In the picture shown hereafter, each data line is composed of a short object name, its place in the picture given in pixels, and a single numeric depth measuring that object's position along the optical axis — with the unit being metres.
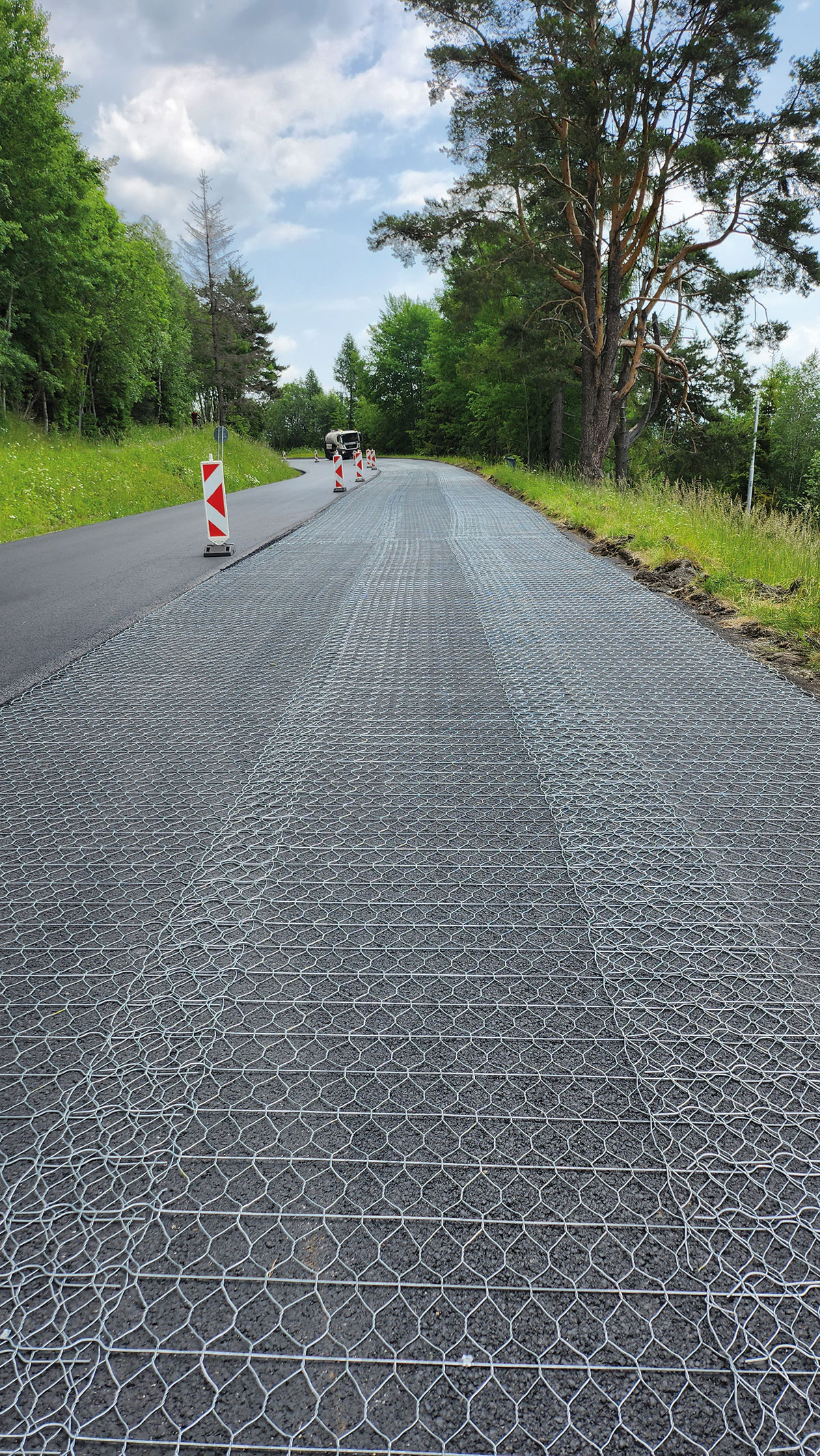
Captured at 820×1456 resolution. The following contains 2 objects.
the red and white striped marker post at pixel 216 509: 10.52
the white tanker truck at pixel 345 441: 56.82
